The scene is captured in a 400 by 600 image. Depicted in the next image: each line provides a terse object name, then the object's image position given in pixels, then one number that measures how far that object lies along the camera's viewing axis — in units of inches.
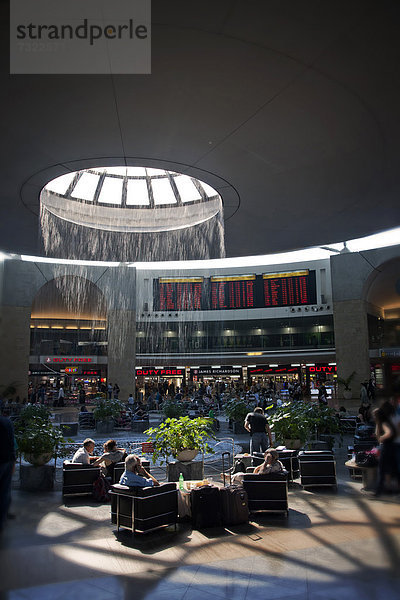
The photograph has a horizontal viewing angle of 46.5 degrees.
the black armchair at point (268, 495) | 322.0
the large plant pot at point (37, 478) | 415.8
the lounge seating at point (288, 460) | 417.1
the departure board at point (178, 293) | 1840.6
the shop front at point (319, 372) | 1853.3
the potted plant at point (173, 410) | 828.0
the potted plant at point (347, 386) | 1306.6
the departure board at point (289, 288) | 1784.0
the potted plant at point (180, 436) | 386.3
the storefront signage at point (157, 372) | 1913.1
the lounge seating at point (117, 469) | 390.0
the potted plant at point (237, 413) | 781.9
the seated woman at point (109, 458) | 398.0
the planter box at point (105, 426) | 830.5
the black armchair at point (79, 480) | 381.4
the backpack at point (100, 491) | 374.9
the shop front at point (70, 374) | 1660.9
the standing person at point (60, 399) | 1307.8
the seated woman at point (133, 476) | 302.5
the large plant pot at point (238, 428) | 790.8
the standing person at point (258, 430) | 442.0
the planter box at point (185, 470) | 408.2
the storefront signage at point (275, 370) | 1932.8
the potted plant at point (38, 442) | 410.9
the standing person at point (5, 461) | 141.0
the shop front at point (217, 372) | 1943.9
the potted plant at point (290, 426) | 483.5
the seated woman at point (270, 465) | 339.3
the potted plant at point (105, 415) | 831.7
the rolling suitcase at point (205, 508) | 301.9
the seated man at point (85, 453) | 397.1
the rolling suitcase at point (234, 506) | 306.0
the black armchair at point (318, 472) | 402.3
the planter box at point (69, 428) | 742.1
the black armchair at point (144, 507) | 285.3
